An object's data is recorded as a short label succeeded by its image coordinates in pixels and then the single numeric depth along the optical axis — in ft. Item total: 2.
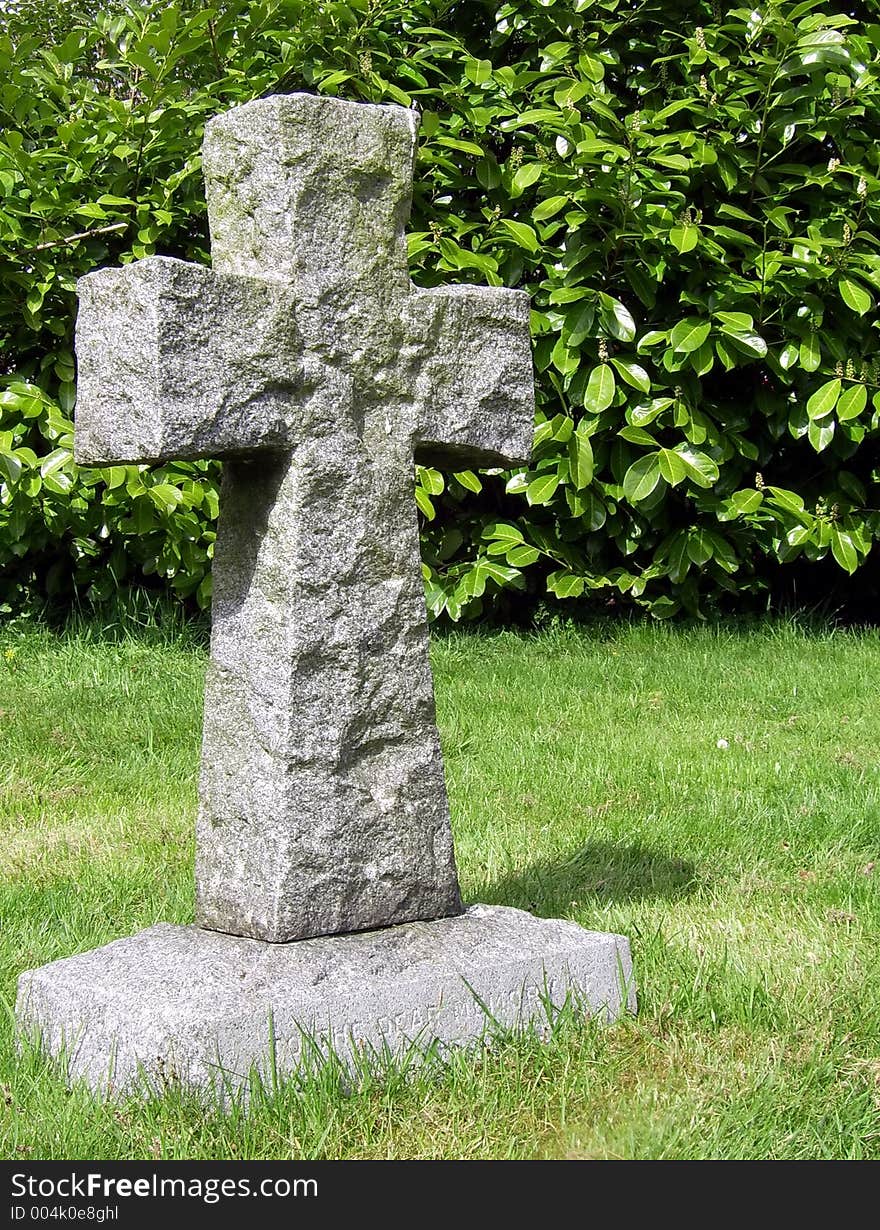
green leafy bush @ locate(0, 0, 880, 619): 17.85
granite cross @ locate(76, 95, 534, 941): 8.14
